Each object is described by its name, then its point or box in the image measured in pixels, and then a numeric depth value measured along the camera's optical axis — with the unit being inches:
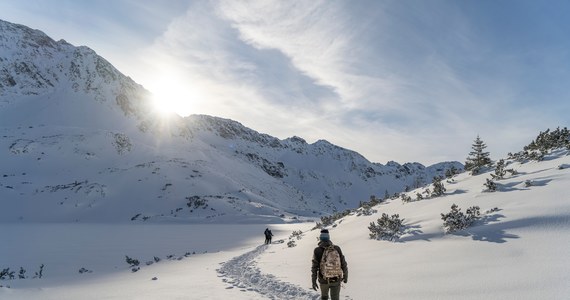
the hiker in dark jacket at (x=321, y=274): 316.8
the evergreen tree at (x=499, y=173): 565.2
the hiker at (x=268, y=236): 1111.0
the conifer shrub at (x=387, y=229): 544.1
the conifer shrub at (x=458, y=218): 451.2
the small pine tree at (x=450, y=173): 765.9
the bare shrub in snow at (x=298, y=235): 996.6
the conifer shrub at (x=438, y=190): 636.1
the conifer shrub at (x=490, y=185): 532.7
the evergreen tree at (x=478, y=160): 698.2
